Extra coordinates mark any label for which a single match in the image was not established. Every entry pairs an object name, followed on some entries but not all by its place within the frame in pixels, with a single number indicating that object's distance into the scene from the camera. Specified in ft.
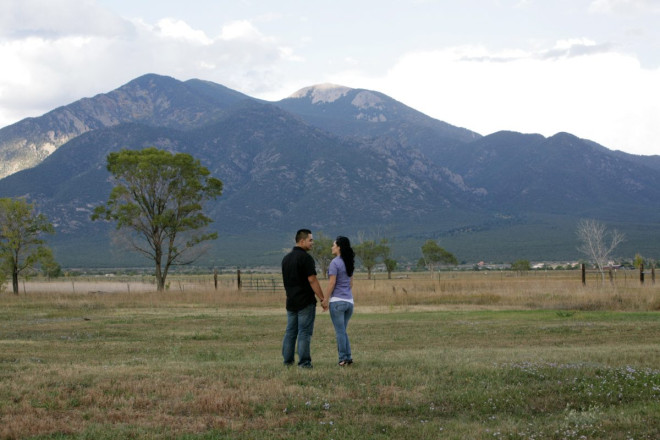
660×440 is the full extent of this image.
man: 41.78
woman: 42.04
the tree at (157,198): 169.78
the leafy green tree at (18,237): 160.25
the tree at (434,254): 355.97
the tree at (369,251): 328.49
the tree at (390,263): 326.92
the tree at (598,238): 202.39
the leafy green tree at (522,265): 338.54
